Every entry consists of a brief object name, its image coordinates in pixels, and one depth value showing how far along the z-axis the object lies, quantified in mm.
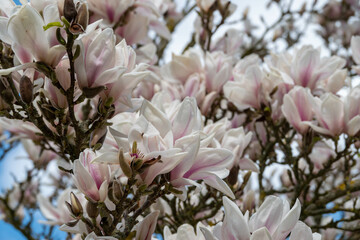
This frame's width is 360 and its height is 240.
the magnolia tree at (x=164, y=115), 1168
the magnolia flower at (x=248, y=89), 1523
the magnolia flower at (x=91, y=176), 1186
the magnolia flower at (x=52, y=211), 1522
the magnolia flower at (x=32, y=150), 2002
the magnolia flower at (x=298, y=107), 1456
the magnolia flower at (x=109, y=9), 1521
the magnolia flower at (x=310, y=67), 1517
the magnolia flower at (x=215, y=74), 1607
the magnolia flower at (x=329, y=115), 1406
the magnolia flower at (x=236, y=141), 1397
